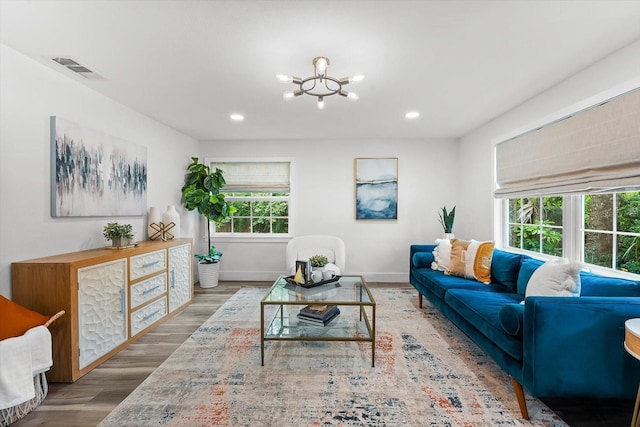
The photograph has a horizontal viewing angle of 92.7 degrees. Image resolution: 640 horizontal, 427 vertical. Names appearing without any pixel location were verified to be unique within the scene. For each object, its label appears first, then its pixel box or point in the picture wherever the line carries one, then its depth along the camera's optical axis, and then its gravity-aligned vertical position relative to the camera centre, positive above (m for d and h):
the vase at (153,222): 3.69 -0.10
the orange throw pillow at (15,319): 1.89 -0.68
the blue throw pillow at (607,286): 1.87 -0.49
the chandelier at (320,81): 2.30 +1.10
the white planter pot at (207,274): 4.66 -0.94
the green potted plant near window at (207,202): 4.51 +0.17
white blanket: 1.66 -0.85
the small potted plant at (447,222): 4.41 -0.15
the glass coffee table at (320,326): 2.37 -0.96
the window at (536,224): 2.94 -0.14
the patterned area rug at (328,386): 1.79 -1.19
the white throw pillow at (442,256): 3.49 -0.51
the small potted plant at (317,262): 3.29 -0.54
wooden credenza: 2.16 -0.66
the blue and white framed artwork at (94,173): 2.54 +0.39
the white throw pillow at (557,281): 2.01 -0.47
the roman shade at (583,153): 2.08 +0.48
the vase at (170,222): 3.74 -0.11
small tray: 2.79 -0.65
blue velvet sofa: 1.63 -0.74
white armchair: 4.27 -0.52
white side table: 1.39 -0.61
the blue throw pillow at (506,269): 2.93 -0.56
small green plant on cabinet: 2.83 -0.19
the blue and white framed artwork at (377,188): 4.98 +0.40
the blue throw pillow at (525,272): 2.65 -0.53
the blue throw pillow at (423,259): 3.80 -0.59
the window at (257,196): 5.10 +0.29
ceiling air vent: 2.35 +1.18
